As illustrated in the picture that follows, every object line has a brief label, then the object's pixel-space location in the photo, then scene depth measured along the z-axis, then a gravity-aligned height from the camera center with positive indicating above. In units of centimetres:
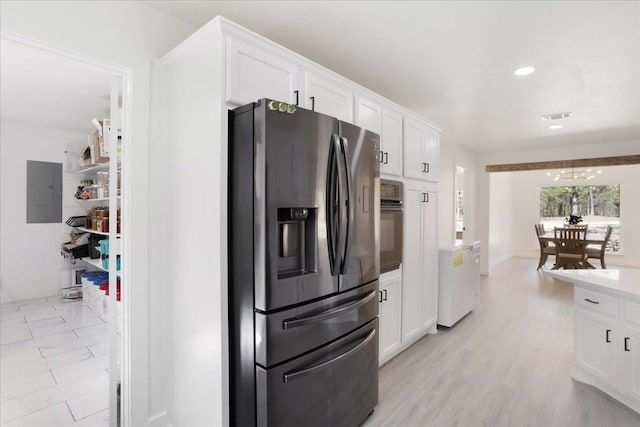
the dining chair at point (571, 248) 622 -66
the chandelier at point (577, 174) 788 +100
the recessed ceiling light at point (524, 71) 279 +124
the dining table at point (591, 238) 644 -51
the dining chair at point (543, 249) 711 -77
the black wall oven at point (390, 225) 263 -9
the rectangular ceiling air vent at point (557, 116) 406 +124
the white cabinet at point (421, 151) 303 +62
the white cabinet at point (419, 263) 304 -49
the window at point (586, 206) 806 +20
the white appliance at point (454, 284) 369 -82
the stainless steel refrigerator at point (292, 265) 152 -26
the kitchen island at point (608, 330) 215 -83
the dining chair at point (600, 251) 642 -75
